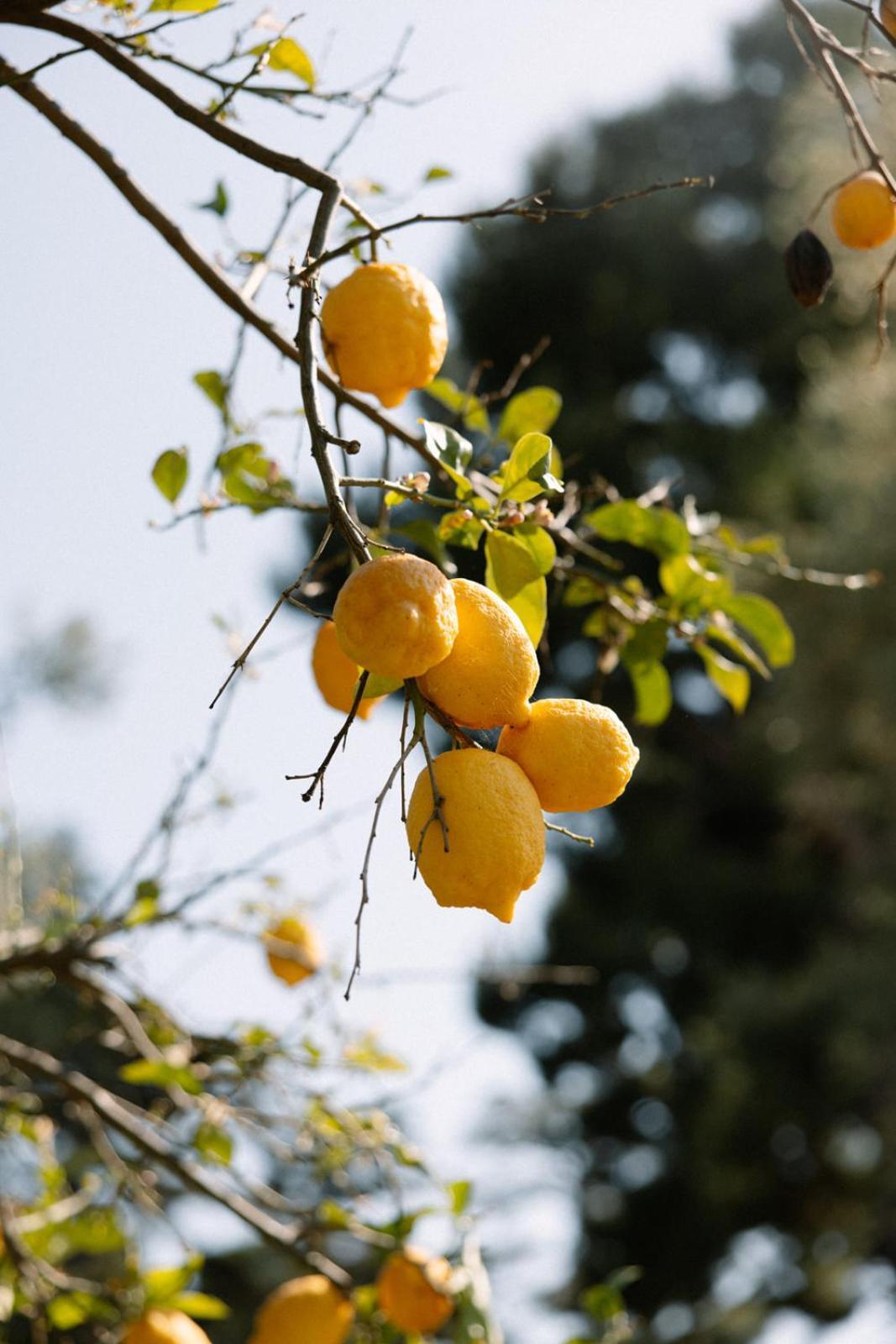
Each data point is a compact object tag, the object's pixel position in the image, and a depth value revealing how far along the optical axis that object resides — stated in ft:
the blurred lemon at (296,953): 8.89
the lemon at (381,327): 5.44
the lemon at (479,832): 4.62
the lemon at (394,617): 4.49
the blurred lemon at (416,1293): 7.00
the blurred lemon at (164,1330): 7.66
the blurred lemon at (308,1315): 7.27
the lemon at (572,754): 4.78
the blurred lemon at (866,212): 5.74
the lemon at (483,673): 4.68
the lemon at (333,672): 5.49
